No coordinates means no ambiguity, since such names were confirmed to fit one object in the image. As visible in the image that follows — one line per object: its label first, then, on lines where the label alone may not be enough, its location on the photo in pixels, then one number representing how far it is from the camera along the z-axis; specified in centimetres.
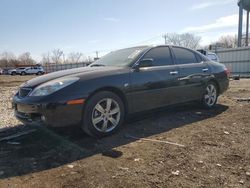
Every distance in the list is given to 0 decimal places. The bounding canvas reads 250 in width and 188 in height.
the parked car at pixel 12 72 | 3443
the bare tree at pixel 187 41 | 5397
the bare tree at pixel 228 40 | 4688
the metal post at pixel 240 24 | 1940
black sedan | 280
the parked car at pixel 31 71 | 3325
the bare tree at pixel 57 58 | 6308
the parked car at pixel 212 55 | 1265
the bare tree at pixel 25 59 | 5814
